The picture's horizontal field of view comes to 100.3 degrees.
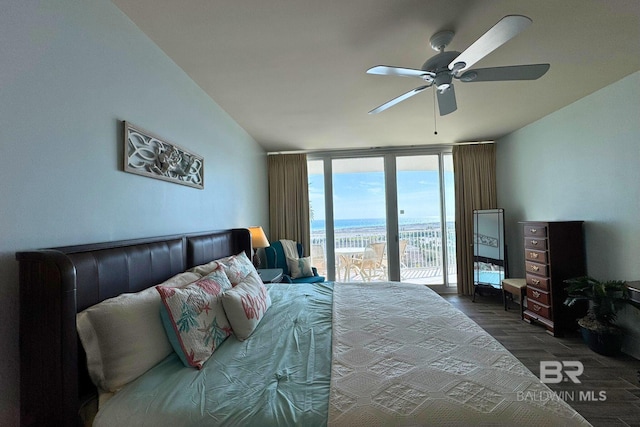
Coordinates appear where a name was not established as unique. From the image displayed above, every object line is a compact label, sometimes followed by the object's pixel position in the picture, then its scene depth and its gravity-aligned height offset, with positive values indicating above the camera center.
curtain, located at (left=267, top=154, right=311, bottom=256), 4.66 +0.38
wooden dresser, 2.95 -0.62
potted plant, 2.46 -0.97
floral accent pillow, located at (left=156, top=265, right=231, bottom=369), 1.21 -0.48
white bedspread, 0.88 -0.64
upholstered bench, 3.41 -1.00
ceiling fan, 1.56 +0.93
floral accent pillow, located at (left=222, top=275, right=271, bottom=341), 1.50 -0.51
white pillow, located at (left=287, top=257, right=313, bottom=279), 3.97 -0.72
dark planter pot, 2.46 -1.24
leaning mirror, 3.95 -0.56
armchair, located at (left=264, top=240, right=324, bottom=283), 3.97 -0.59
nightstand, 2.92 -0.63
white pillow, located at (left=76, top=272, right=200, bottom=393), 1.03 -0.47
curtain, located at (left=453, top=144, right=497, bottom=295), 4.47 +0.43
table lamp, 3.31 -0.22
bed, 0.90 -0.64
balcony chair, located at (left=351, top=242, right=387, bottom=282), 4.74 -0.82
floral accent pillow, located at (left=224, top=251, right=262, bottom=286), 1.99 -0.38
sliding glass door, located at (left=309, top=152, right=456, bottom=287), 4.65 +0.01
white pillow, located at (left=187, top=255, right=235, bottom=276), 1.85 -0.33
